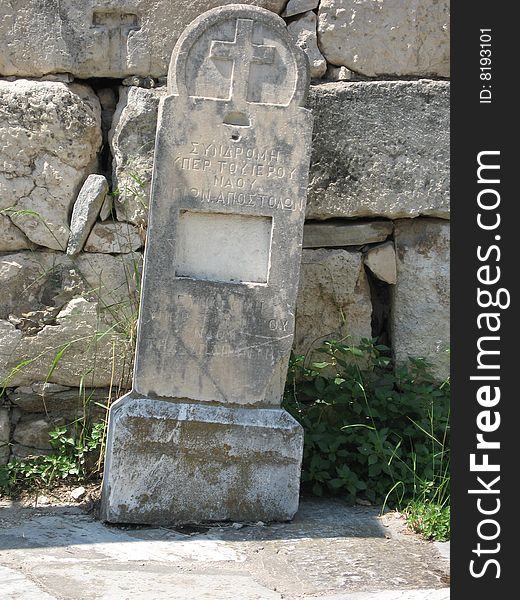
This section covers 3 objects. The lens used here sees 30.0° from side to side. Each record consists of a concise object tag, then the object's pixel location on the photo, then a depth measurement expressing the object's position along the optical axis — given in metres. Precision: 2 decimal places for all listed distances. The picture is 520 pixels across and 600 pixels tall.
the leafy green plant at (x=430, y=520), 3.73
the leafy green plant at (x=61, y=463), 4.19
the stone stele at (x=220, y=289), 3.81
